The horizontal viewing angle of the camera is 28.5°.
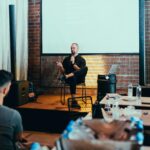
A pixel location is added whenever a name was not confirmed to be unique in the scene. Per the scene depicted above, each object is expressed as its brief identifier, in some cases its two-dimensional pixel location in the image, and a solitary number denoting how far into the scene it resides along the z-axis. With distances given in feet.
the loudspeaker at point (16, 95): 16.85
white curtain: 18.47
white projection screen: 19.54
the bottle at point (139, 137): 3.99
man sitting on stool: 17.24
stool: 19.29
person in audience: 6.32
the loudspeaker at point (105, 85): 17.20
